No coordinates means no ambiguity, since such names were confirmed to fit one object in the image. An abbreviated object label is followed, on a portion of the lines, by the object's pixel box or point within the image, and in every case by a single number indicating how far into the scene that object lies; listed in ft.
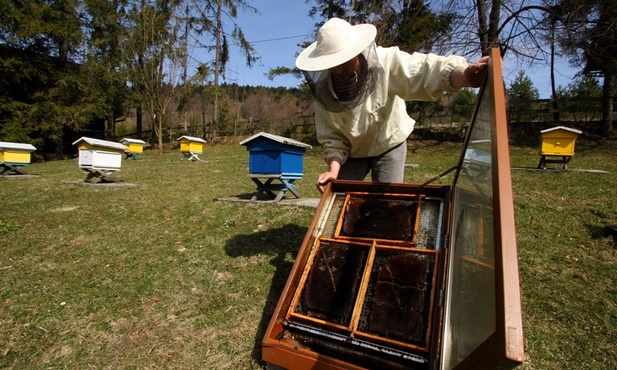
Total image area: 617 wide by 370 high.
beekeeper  5.73
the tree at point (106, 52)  61.52
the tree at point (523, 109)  46.44
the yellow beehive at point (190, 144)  43.80
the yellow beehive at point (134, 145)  49.11
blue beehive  16.55
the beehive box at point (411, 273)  2.65
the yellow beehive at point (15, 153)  28.47
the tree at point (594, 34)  30.86
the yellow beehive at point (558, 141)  24.30
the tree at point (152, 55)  58.44
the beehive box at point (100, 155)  23.63
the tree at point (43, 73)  52.19
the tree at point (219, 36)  67.00
